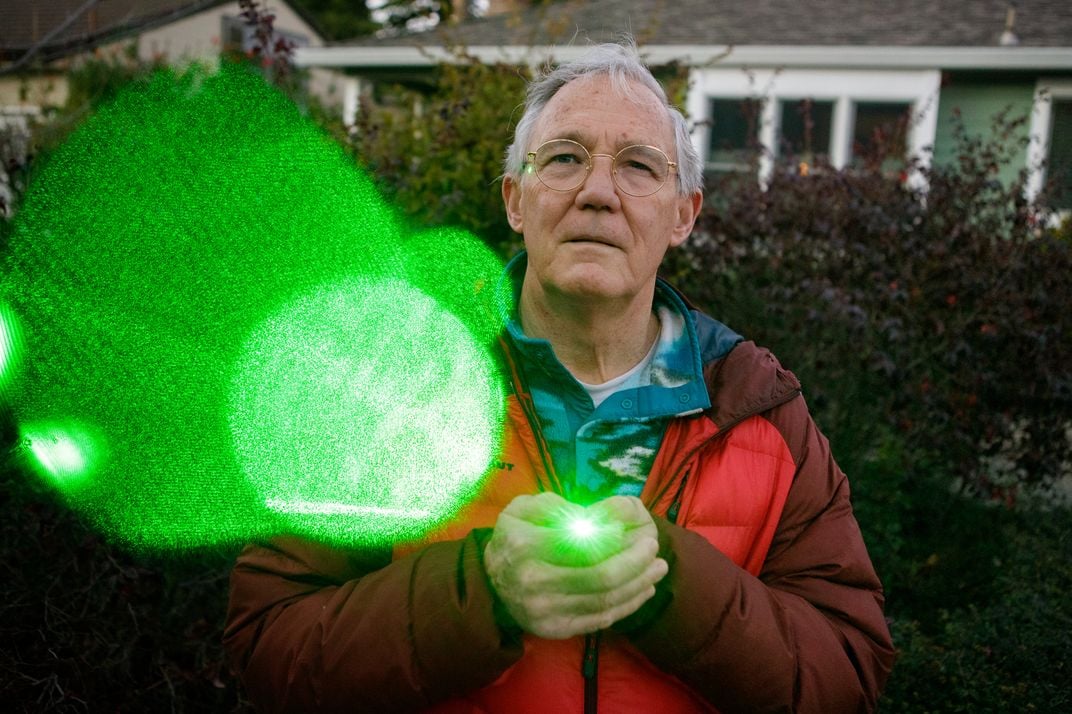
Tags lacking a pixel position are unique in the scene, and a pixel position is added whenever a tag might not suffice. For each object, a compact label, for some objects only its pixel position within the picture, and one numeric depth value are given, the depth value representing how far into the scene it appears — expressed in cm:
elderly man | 114
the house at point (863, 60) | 556
